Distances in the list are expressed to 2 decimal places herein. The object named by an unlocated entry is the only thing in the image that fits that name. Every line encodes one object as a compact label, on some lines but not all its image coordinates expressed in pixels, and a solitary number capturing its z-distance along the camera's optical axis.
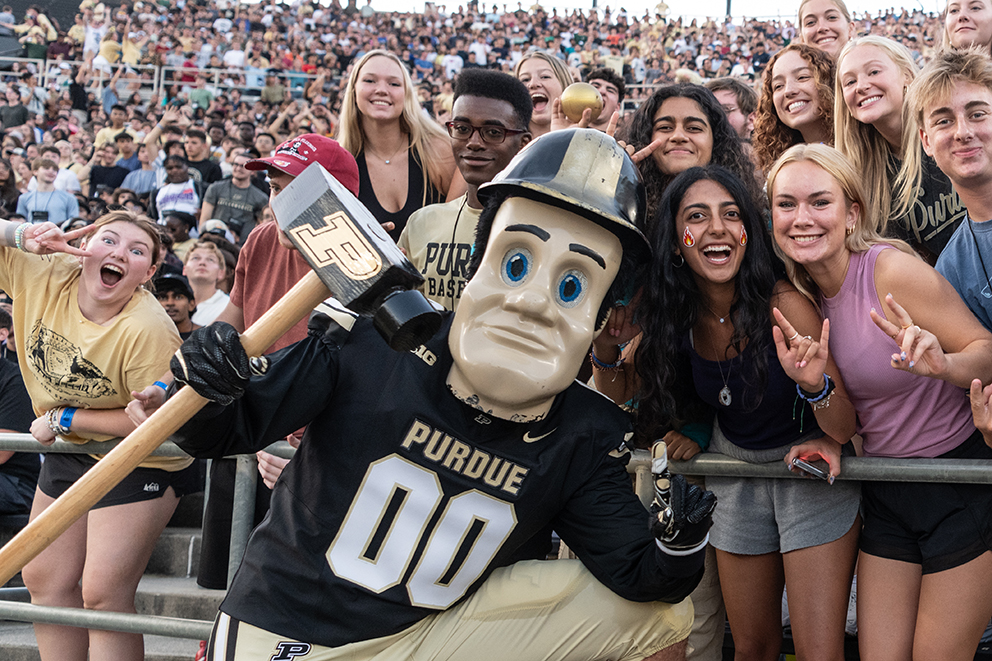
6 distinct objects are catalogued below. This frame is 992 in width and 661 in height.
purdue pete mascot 2.01
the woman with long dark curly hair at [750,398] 2.50
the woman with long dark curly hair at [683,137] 2.99
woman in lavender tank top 2.35
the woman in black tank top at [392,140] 3.71
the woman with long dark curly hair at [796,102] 3.55
